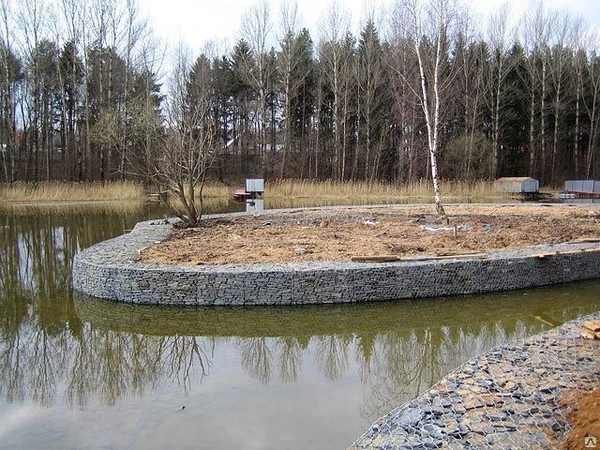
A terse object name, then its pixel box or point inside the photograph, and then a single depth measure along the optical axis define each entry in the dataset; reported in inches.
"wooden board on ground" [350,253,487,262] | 283.1
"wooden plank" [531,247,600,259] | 297.3
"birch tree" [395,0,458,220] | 466.9
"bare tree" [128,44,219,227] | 447.2
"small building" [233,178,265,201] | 933.8
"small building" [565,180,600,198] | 919.7
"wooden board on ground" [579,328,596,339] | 179.3
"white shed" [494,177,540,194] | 909.8
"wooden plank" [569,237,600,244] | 349.4
